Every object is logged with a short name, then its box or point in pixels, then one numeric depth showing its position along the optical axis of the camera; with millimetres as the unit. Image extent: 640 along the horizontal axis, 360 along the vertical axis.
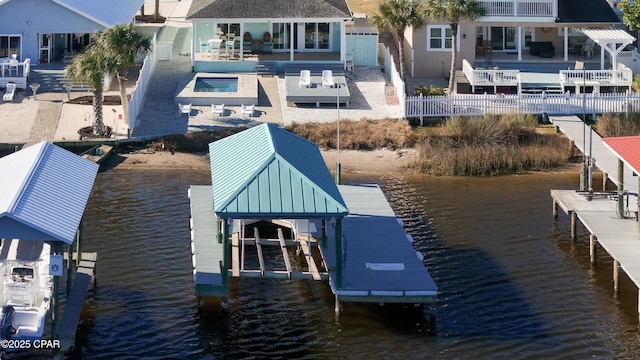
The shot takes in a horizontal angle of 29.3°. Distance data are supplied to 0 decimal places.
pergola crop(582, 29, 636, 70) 53625
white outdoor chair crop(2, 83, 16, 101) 50406
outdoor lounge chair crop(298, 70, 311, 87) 52062
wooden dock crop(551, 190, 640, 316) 33312
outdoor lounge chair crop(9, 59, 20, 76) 52594
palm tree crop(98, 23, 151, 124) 45938
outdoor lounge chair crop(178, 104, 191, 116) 49469
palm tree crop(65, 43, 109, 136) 45531
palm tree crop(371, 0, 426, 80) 51156
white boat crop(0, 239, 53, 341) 27406
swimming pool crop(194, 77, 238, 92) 52500
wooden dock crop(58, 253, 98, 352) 28297
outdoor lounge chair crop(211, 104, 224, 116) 49688
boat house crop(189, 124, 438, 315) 30938
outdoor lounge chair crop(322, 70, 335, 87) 52188
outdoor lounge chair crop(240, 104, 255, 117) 49656
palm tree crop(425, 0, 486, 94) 50906
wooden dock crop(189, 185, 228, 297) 31359
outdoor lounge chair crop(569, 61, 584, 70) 53819
